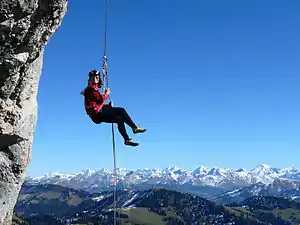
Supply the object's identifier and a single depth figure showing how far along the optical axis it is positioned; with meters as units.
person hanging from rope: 12.67
